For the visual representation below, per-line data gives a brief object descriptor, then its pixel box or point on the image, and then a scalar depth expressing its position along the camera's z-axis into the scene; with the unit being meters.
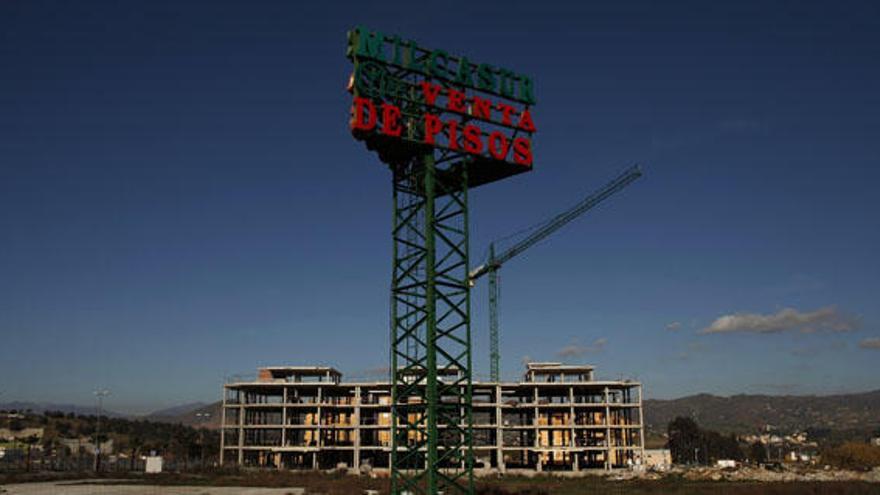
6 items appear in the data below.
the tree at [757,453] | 181.23
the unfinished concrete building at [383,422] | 112.81
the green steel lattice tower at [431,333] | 38.81
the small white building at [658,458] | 125.21
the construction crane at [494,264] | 142.95
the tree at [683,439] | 174.38
